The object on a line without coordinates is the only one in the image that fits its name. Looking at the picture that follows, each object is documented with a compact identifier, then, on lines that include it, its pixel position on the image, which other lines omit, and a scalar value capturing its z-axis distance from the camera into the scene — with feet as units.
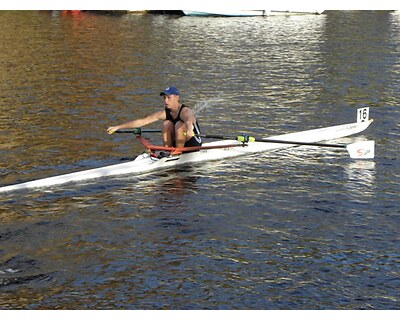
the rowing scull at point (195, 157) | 76.13
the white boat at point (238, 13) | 198.49
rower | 80.02
